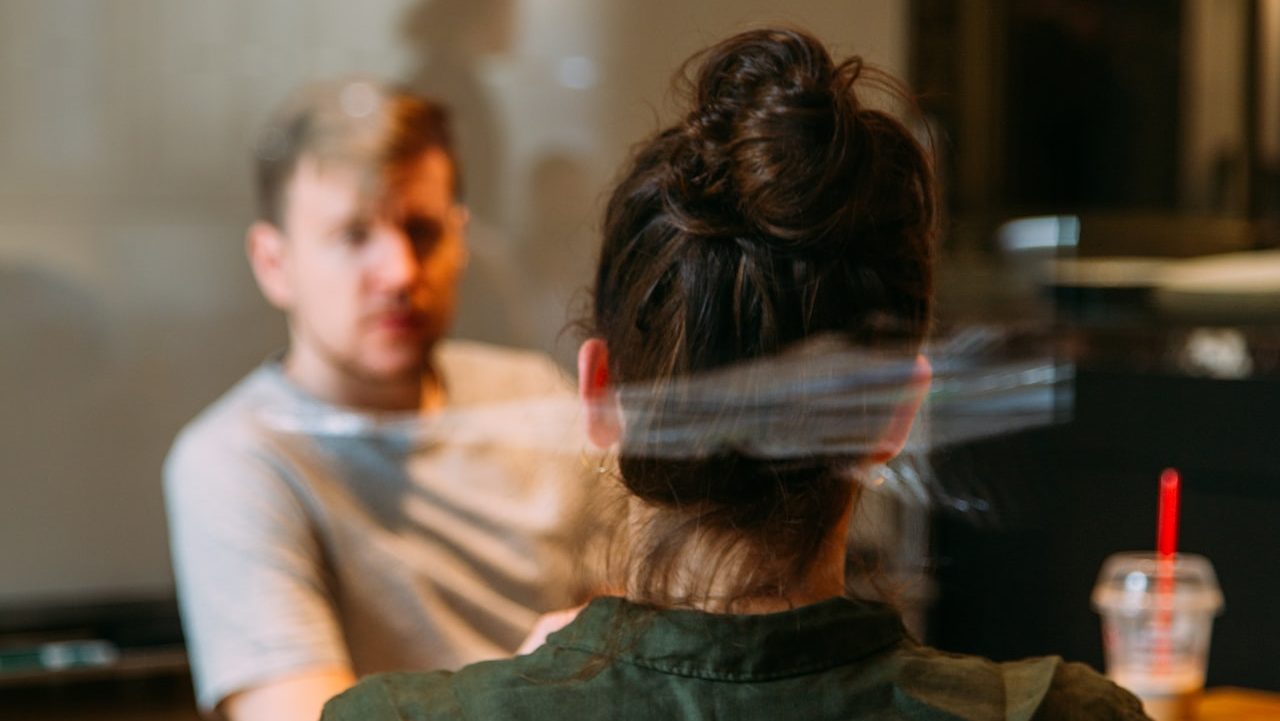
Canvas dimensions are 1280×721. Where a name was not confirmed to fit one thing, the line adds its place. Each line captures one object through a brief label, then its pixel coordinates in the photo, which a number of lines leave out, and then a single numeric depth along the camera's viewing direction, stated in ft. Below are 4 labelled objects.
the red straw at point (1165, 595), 9.02
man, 9.18
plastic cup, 9.04
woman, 7.68
